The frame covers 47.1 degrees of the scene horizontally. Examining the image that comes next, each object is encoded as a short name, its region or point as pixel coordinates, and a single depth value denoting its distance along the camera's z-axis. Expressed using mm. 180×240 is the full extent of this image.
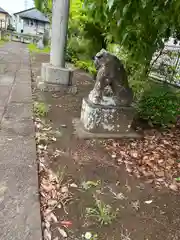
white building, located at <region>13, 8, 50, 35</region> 44766
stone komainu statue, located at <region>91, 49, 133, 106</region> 2939
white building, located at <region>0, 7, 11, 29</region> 49062
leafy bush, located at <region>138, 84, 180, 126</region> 3592
